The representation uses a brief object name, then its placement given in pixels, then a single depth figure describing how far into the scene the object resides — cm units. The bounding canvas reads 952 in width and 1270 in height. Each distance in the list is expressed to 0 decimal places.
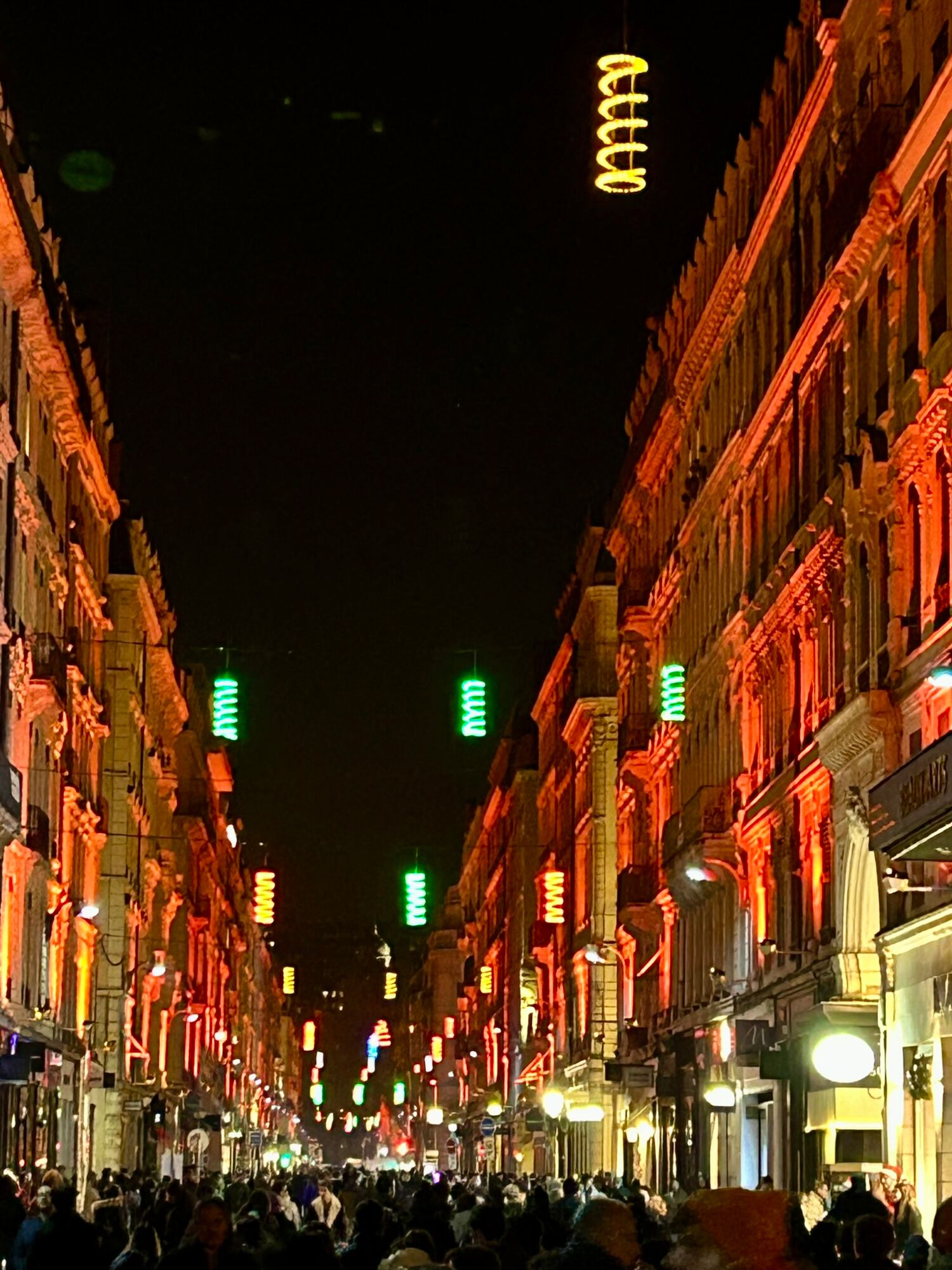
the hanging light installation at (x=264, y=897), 7381
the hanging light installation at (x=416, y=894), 5400
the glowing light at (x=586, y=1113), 7512
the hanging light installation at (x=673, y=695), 4681
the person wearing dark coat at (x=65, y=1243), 1761
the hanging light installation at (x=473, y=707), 3509
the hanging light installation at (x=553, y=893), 8894
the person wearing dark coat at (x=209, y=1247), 1440
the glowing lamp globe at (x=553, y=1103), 8481
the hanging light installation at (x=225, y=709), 3612
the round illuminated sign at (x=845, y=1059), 3531
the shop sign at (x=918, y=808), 2761
